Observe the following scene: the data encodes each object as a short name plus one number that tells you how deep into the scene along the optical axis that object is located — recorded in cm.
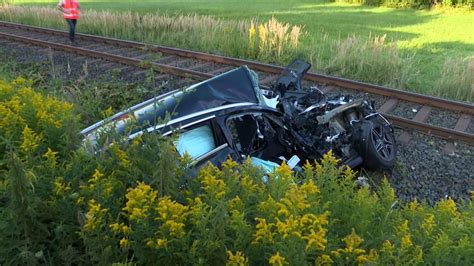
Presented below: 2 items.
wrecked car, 424
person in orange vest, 1376
